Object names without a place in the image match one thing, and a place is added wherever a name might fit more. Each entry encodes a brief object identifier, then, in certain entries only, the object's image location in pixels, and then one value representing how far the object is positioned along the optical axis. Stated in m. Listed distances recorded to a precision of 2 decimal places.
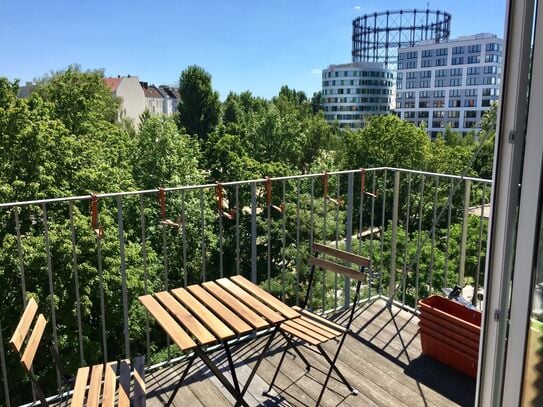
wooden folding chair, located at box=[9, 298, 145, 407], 1.82
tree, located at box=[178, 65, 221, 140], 39.94
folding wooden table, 2.18
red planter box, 2.98
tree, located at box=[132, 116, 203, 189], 19.73
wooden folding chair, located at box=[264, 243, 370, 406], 2.62
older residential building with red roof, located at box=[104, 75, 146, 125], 56.25
